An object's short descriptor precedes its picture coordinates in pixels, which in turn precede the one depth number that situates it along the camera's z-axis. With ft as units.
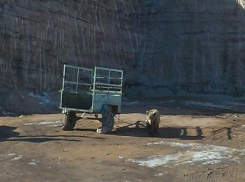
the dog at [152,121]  38.29
